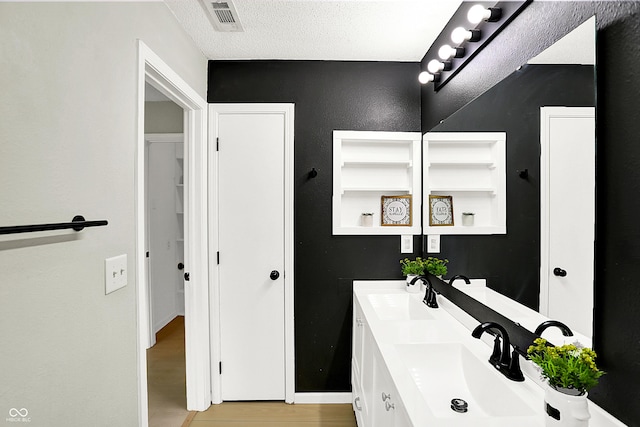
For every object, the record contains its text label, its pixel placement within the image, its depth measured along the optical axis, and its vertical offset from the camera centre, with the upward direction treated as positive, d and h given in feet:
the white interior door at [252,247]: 7.77 -0.88
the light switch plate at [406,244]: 7.87 -0.80
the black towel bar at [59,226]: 2.40 -0.14
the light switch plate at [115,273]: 3.92 -0.80
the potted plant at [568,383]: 2.50 -1.39
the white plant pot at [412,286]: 7.33 -1.73
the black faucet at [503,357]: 3.71 -1.77
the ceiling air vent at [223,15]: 5.37 +3.51
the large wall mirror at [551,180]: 3.11 +0.36
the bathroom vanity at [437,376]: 3.16 -1.97
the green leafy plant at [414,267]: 7.22 -1.27
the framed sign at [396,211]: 7.82 +0.02
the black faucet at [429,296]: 6.32 -1.72
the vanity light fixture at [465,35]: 4.55 +2.89
